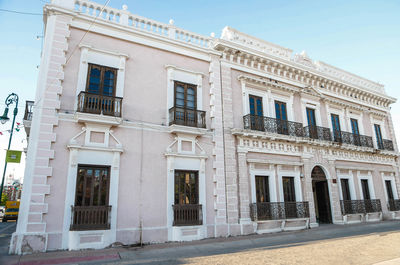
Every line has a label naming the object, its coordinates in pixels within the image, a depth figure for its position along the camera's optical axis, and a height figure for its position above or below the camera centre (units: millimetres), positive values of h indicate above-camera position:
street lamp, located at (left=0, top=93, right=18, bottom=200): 11305 +3813
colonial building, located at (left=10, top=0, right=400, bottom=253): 8977 +2504
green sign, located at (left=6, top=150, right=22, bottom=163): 10366 +1801
